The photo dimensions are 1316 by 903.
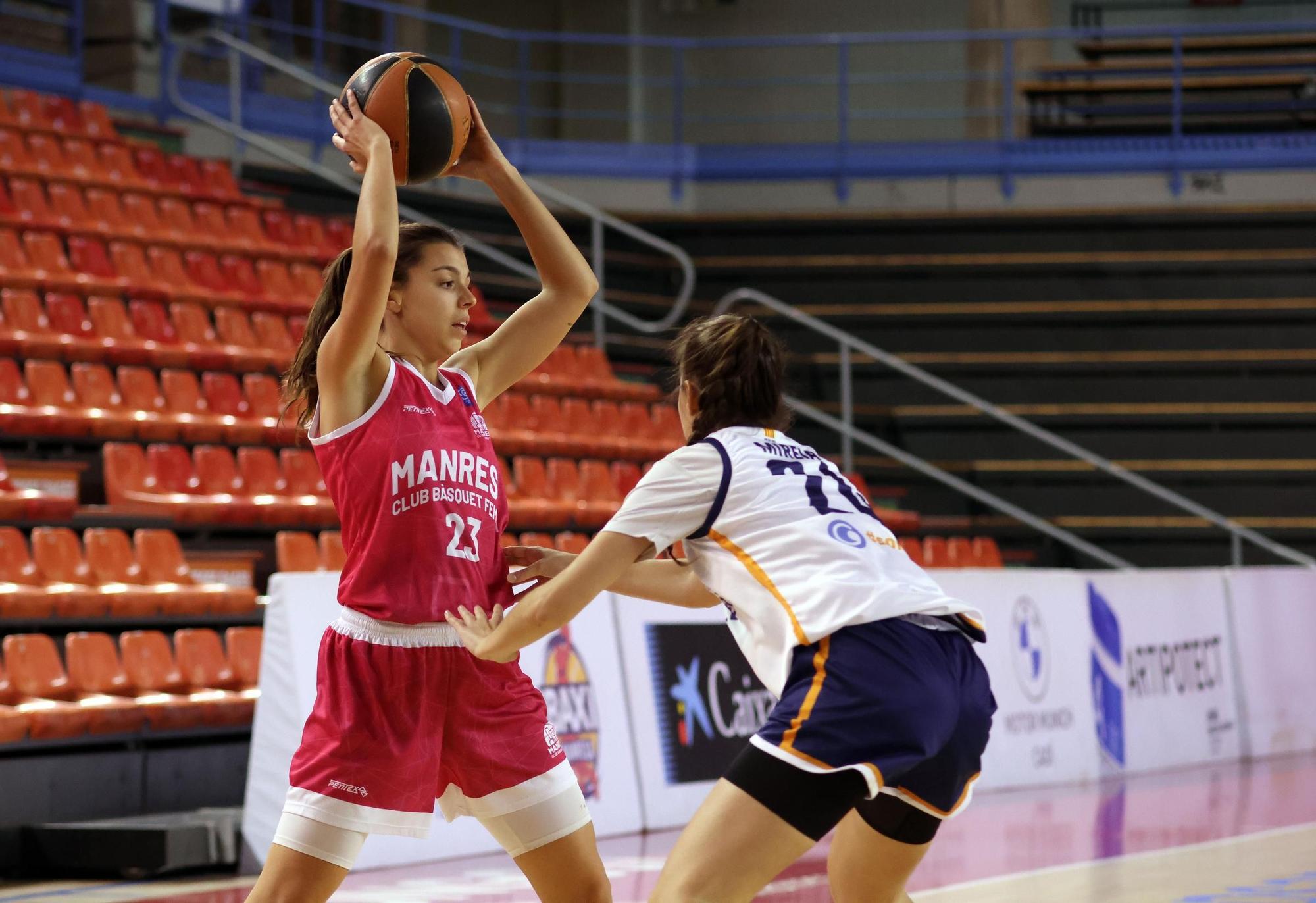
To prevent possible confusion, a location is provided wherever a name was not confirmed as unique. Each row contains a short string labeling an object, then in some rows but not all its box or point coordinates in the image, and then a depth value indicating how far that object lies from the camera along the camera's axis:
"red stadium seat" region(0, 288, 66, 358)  17.00
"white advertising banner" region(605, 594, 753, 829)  13.52
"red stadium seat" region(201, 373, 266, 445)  17.49
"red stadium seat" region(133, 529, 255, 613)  14.06
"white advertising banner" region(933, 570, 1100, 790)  16.38
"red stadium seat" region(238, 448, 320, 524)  16.29
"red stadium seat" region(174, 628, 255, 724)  12.78
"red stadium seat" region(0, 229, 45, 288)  18.02
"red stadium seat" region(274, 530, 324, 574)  15.05
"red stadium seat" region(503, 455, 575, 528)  18.35
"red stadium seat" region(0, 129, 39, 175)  19.97
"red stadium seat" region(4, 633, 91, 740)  11.67
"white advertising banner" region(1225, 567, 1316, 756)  19.93
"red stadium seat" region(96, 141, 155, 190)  21.25
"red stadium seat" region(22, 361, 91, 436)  16.14
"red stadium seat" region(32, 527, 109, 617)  13.06
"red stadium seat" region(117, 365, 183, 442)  16.81
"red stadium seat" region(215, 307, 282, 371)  18.68
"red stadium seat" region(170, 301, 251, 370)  18.38
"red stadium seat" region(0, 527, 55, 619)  12.69
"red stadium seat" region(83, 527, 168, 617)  13.37
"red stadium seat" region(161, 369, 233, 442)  17.07
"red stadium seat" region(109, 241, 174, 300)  19.12
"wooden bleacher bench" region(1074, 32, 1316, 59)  28.05
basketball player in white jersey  5.19
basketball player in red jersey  5.41
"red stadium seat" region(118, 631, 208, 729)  12.50
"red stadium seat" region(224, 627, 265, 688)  13.21
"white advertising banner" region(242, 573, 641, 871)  11.20
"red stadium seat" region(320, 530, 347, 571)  15.45
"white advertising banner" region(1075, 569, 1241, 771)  17.80
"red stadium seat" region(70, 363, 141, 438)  16.45
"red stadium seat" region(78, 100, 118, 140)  22.20
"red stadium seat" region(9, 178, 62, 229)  19.27
